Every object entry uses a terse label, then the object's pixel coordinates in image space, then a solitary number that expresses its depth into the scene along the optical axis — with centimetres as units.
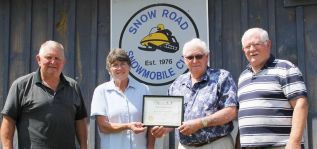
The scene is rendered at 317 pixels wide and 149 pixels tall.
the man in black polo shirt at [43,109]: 416
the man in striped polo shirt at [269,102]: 370
